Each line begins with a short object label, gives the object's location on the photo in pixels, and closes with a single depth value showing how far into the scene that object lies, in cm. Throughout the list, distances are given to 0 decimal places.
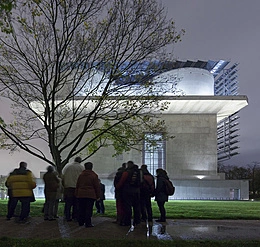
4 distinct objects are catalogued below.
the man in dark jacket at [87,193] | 1010
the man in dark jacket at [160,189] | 1155
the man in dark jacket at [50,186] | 1170
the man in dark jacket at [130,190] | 1048
